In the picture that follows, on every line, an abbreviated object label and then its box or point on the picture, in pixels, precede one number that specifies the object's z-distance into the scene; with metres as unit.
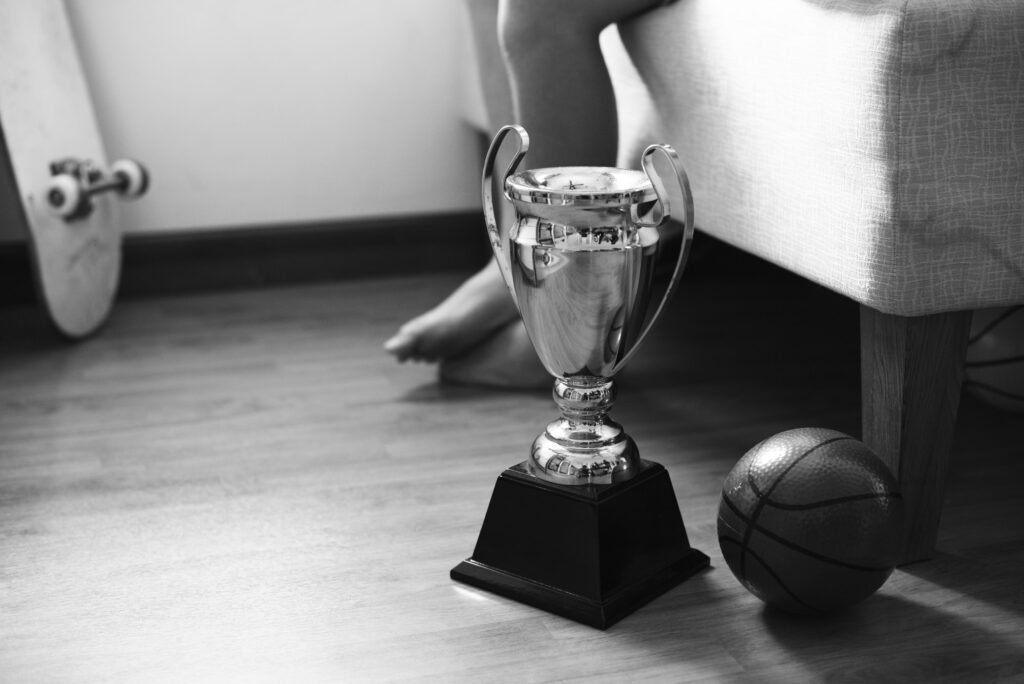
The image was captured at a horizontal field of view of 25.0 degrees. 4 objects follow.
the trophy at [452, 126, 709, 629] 1.74
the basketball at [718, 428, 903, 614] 1.70
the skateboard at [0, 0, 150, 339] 2.47
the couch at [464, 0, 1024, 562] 1.72
